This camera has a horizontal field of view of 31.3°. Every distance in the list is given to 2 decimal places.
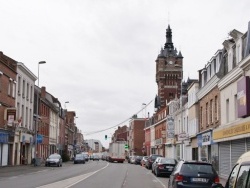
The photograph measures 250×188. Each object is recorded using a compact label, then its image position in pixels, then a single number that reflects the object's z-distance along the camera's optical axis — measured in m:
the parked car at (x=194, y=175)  15.29
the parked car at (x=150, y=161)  48.29
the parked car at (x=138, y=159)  70.57
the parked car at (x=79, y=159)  67.81
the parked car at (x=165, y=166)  32.59
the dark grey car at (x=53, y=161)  51.36
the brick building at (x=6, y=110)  44.85
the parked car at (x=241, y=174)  6.06
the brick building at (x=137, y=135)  125.38
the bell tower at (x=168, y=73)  97.94
